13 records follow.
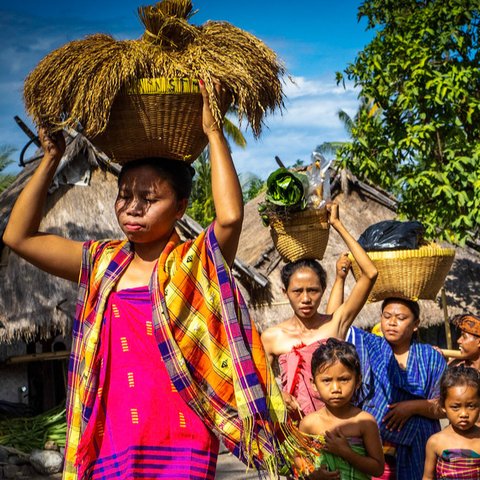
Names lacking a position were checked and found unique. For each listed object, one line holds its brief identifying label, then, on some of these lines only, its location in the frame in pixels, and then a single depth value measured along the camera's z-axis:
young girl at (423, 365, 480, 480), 4.29
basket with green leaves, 4.61
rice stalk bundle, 2.65
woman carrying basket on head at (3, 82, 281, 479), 2.56
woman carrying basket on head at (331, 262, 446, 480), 4.73
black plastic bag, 5.04
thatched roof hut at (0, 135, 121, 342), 10.79
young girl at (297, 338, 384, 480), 3.86
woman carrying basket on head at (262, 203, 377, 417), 4.39
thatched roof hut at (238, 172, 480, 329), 14.99
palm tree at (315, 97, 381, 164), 30.09
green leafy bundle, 4.59
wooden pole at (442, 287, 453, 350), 13.85
